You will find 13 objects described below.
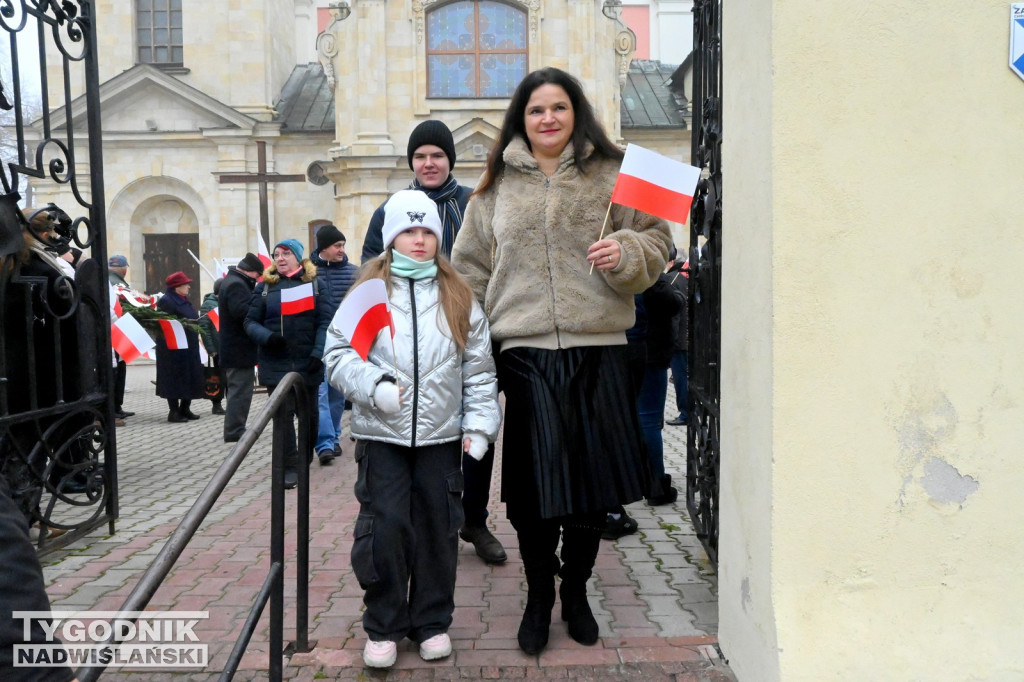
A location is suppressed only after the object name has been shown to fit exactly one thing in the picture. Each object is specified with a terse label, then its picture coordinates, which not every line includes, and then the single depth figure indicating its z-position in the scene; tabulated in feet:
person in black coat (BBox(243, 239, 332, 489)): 21.58
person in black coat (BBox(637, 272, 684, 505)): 17.01
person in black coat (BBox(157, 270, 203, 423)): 33.63
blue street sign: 7.57
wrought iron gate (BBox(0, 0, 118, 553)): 14.02
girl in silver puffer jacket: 9.80
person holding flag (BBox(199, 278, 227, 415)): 36.52
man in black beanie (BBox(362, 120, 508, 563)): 13.79
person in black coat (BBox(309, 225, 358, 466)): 22.90
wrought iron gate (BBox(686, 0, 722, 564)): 11.85
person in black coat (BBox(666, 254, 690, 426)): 21.03
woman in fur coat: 9.88
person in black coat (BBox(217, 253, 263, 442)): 25.95
